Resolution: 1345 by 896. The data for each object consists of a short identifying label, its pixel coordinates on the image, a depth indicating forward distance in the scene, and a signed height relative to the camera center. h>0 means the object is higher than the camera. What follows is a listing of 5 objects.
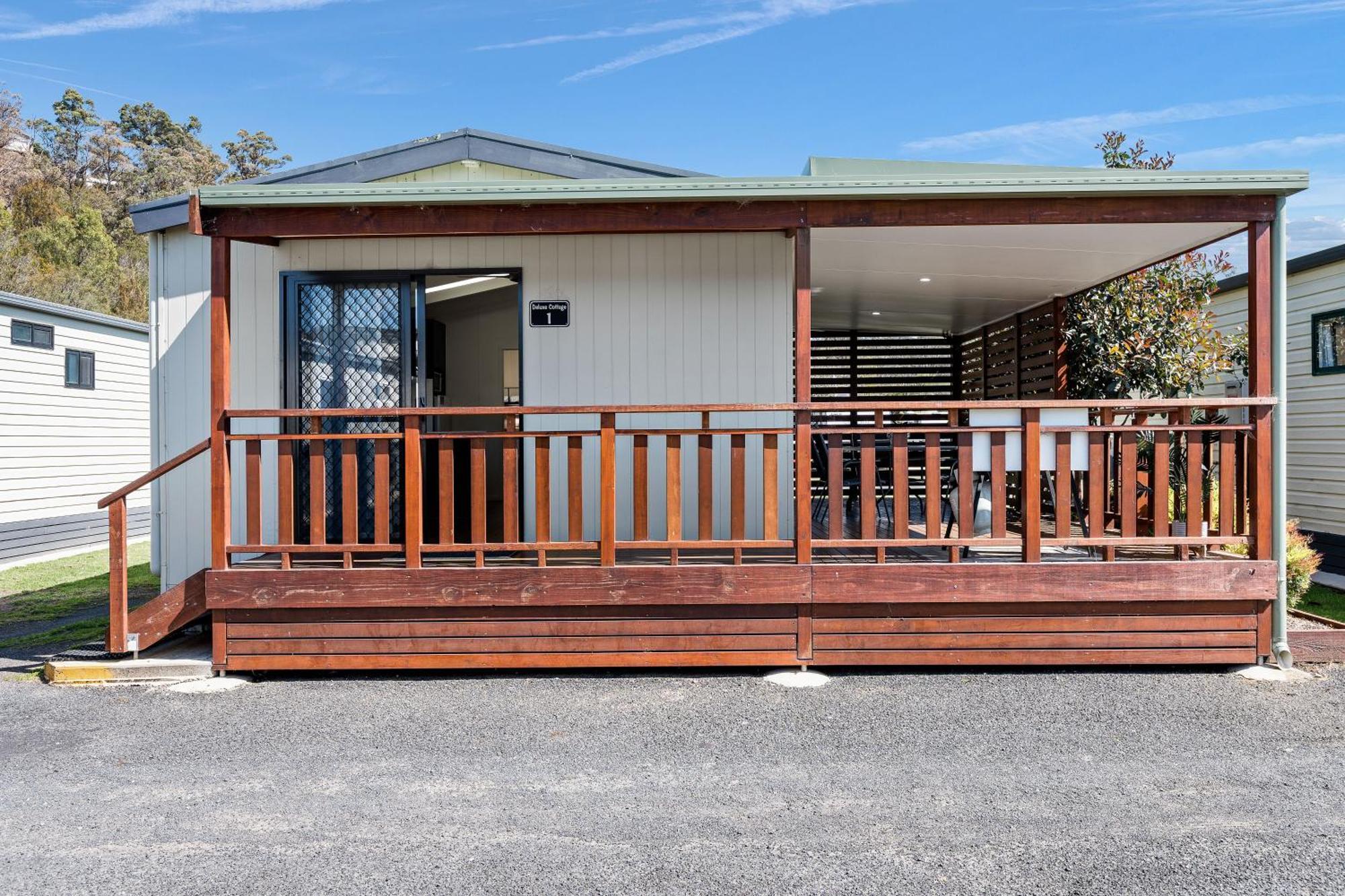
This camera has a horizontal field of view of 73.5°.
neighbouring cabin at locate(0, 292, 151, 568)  9.25 +0.32
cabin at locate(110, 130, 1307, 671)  4.54 -0.38
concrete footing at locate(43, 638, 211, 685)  4.68 -1.16
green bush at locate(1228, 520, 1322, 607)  5.77 -0.79
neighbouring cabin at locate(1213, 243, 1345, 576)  7.69 +0.40
